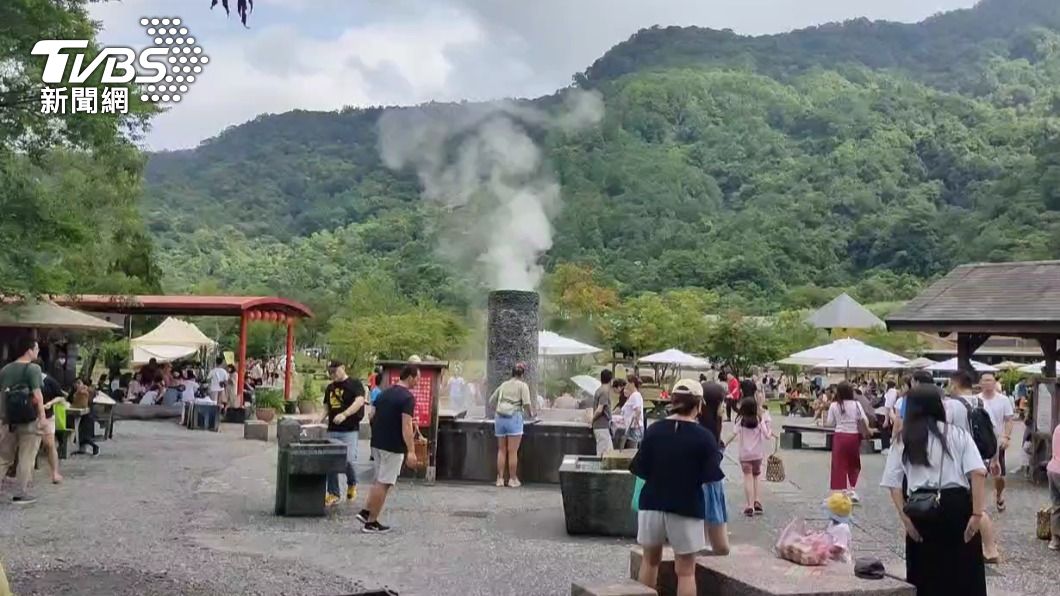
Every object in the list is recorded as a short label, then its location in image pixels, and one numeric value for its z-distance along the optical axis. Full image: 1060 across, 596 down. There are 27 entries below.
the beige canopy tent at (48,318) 16.86
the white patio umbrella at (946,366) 28.92
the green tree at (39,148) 12.02
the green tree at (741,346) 42.25
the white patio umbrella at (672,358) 33.47
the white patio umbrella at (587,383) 20.66
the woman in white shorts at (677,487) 5.46
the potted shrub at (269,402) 22.93
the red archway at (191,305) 22.86
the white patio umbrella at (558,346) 24.50
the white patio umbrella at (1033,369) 29.47
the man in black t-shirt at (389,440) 9.48
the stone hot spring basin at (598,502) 9.41
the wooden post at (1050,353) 16.31
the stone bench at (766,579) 4.91
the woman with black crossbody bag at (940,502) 5.12
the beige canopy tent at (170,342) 28.67
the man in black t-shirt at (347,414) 10.98
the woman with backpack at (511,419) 12.58
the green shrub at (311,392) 25.80
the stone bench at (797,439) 20.56
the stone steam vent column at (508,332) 16.08
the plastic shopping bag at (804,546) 5.40
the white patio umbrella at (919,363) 30.77
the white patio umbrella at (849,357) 25.42
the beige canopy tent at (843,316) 33.19
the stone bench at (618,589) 5.11
